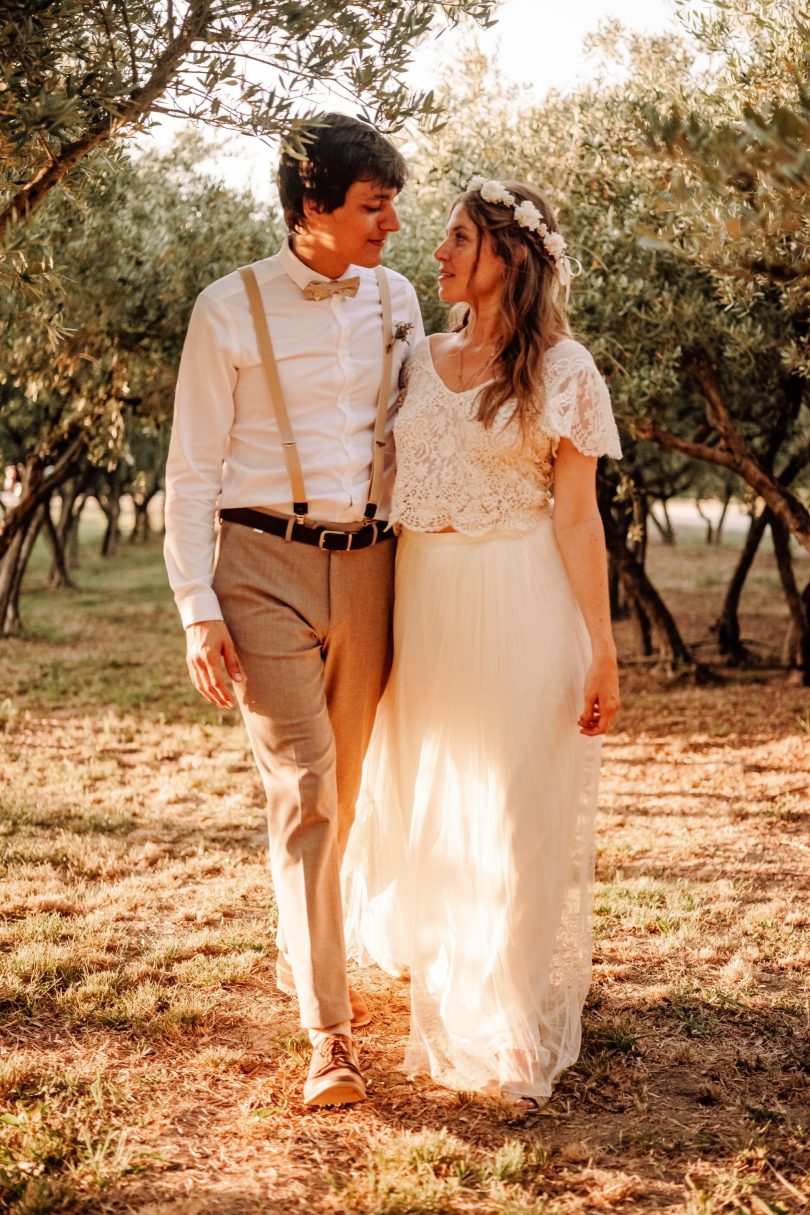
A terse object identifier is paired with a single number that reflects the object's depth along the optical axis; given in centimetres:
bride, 365
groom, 352
